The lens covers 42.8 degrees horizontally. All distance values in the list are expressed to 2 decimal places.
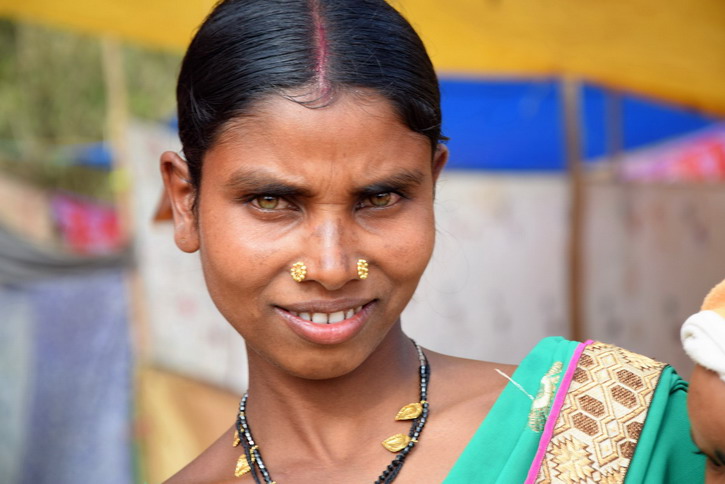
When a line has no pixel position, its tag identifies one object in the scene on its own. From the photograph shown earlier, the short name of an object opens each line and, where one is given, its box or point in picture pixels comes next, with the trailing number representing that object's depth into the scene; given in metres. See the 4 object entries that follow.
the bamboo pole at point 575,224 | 4.40
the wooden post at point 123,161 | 4.43
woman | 1.45
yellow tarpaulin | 3.51
